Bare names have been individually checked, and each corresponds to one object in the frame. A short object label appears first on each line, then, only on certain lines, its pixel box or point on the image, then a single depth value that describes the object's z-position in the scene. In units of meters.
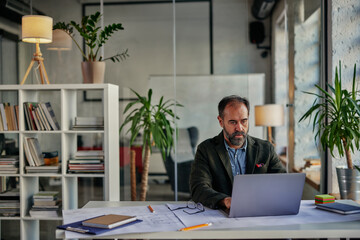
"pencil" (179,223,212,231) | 1.96
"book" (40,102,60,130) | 3.79
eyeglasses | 2.32
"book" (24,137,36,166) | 3.80
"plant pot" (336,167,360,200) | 3.54
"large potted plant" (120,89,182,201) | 4.54
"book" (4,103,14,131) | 3.82
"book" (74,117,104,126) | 3.80
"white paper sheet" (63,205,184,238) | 1.96
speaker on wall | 4.62
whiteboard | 4.64
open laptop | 2.08
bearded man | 2.80
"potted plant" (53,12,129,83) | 3.86
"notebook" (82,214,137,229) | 1.98
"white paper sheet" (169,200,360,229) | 2.06
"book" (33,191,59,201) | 3.83
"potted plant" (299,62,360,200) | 3.50
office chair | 4.67
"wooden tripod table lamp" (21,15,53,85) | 3.64
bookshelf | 3.73
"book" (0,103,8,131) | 3.81
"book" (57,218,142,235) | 1.92
